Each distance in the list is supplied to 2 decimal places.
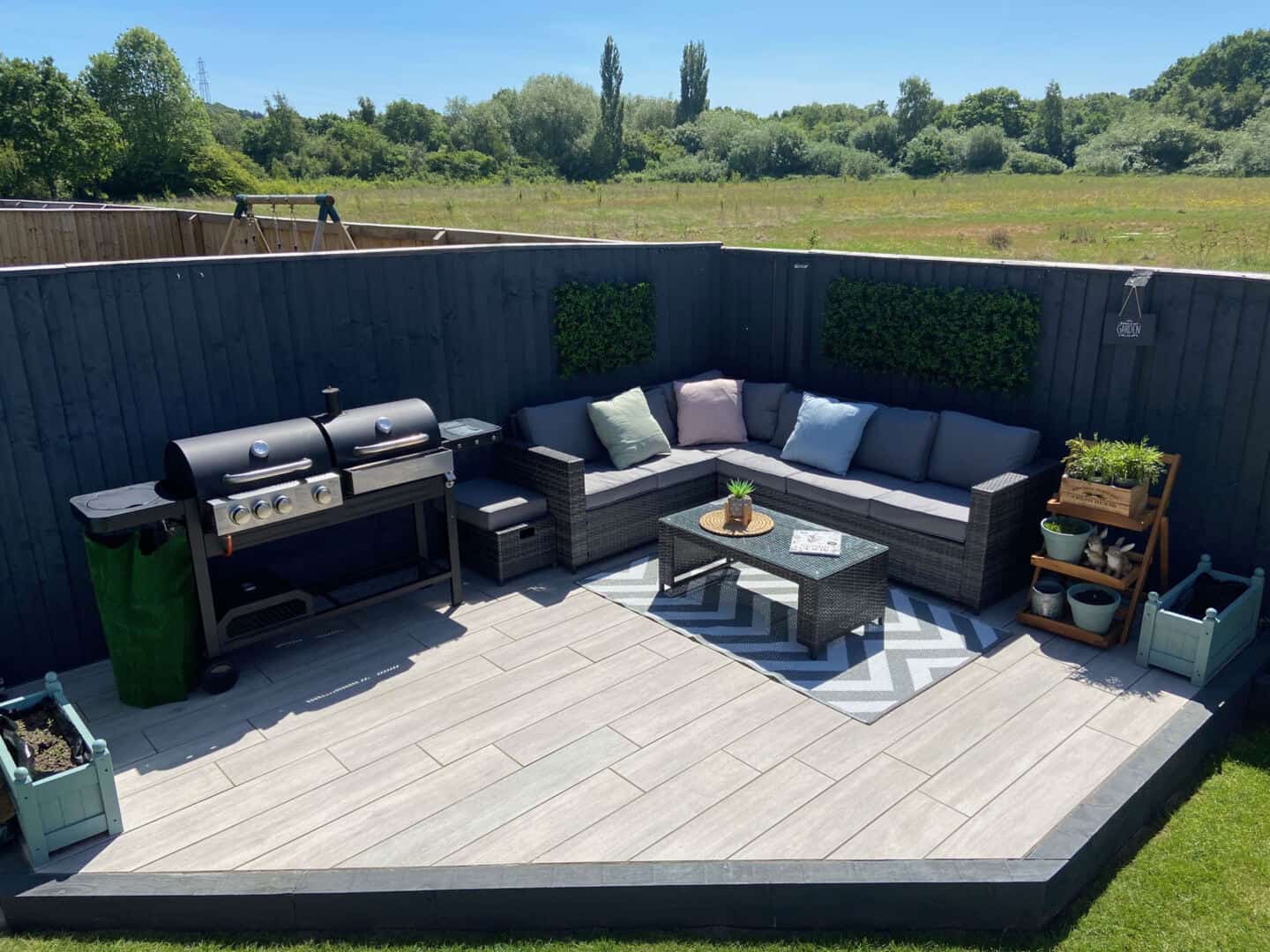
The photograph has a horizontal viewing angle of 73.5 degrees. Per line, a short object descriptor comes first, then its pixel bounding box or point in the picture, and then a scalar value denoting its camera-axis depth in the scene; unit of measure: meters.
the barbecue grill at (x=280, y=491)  3.90
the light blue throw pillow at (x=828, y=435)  5.77
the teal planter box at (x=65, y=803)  3.03
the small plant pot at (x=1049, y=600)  4.78
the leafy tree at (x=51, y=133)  27.16
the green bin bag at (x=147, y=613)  3.90
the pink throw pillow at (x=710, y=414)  6.49
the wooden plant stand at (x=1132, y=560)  4.59
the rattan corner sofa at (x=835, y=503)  4.95
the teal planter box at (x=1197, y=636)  4.15
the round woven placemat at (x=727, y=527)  4.92
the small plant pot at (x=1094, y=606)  4.61
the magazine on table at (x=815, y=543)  4.70
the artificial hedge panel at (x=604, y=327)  6.32
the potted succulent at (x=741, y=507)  4.97
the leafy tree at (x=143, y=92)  38.22
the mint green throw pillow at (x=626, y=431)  6.04
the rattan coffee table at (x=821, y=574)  4.47
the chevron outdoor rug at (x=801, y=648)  4.27
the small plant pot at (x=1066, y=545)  4.71
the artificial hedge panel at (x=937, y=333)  5.54
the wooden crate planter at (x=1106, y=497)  4.54
